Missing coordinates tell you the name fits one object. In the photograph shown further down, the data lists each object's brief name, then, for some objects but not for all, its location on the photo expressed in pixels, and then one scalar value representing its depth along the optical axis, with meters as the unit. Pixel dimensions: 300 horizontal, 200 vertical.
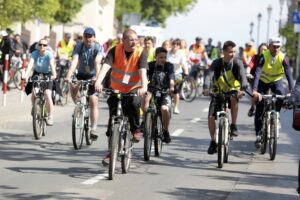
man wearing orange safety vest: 11.73
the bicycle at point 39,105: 15.78
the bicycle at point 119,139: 10.95
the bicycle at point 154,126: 13.00
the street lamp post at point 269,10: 72.38
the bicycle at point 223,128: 12.65
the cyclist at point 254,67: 15.77
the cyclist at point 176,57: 22.47
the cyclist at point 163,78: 14.17
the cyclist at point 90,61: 14.52
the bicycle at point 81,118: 14.17
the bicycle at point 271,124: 13.91
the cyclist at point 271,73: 14.52
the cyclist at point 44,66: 16.27
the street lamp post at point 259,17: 81.75
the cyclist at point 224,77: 13.23
